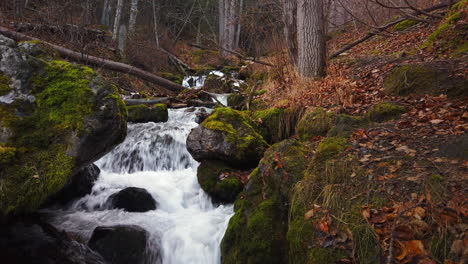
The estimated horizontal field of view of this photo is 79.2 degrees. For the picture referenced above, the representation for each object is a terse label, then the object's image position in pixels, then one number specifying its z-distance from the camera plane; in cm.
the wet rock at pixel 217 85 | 1245
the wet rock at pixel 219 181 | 512
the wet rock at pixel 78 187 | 522
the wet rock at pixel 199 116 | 879
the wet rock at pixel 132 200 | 502
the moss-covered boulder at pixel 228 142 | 561
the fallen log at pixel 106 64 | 1004
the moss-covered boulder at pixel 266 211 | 315
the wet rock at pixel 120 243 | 377
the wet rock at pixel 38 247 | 356
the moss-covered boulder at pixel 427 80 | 416
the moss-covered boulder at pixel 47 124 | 357
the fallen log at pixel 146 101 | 925
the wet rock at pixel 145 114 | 857
